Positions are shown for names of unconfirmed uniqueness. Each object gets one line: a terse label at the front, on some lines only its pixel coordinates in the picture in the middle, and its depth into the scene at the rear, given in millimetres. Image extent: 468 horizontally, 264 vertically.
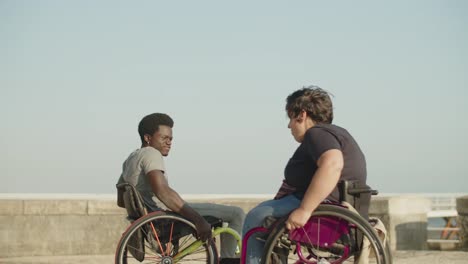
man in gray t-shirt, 5086
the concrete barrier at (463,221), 10180
